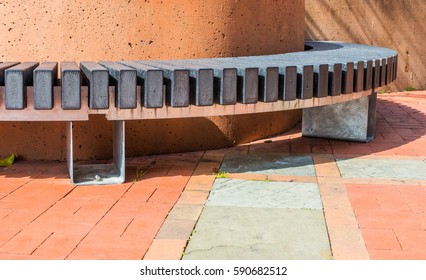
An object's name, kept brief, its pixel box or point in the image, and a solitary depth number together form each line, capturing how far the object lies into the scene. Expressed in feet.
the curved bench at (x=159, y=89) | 12.10
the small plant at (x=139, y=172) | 13.68
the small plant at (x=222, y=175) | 13.80
